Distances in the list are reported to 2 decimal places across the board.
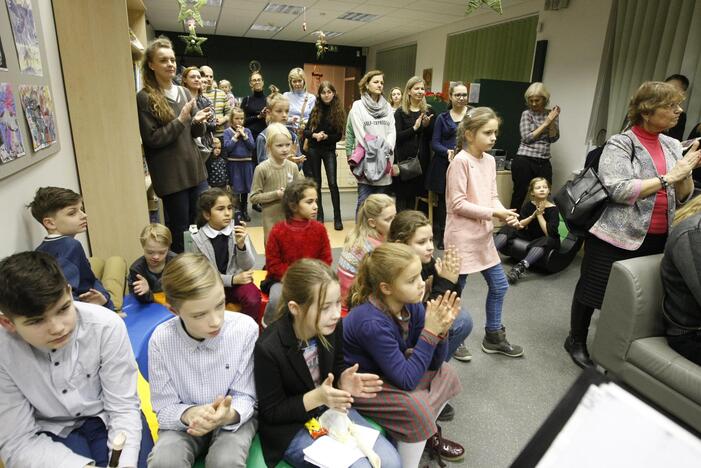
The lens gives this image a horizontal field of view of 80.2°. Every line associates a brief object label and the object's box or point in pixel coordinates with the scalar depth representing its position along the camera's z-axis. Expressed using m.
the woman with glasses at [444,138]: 3.67
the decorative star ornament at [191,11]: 2.87
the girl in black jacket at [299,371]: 1.20
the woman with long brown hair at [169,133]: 2.32
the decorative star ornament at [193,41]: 3.93
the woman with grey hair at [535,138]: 4.01
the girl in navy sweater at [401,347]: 1.32
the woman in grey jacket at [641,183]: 1.87
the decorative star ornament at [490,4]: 2.95
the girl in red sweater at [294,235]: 2.24
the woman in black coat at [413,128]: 3.79
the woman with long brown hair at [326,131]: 3.91
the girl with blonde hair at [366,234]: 2.14
